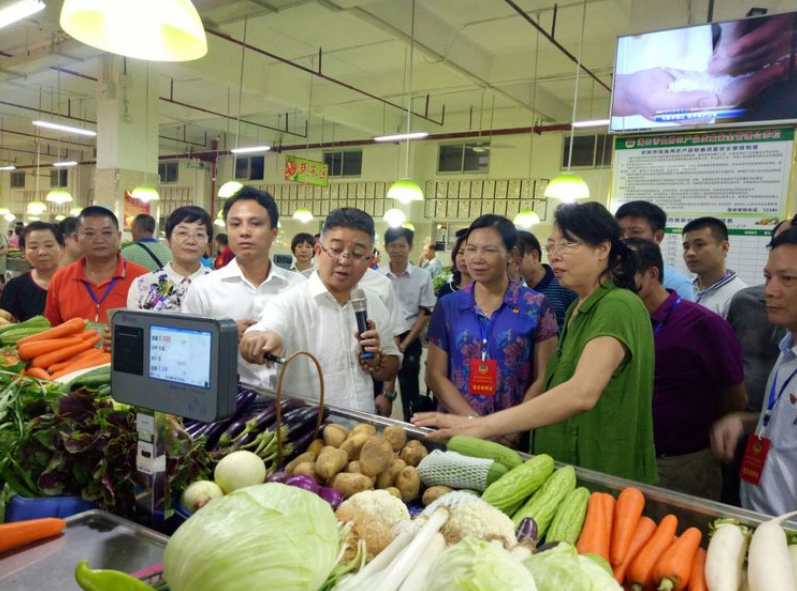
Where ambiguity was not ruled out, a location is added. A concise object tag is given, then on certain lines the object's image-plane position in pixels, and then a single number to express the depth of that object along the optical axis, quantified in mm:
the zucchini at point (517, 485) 1387
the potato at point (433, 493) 1449
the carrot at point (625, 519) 1240
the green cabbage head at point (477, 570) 812
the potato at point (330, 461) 1494
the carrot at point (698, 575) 1141
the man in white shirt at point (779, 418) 1815
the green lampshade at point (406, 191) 8188
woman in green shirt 1755
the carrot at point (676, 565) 1124
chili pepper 860
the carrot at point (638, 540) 1194
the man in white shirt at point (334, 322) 2146
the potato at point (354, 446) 1614
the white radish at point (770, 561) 1034
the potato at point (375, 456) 1507
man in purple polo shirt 2369
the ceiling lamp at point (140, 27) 2400
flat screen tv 3475
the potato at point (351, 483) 1428
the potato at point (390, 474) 1526
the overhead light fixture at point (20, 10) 4832
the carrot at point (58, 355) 2348
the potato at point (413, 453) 1657
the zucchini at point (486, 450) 1558
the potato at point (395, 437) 1717
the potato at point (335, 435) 1668
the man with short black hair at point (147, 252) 4828
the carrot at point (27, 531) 1104
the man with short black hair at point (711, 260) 3295
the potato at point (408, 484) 1514
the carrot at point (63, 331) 2486
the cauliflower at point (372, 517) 1154
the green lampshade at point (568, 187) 6848
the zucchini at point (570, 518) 1296
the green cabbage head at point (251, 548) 874
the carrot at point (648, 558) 1165
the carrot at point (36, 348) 2402
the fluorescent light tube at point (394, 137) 9491
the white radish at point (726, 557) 1110
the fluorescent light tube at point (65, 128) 9798
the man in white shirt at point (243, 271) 2627
